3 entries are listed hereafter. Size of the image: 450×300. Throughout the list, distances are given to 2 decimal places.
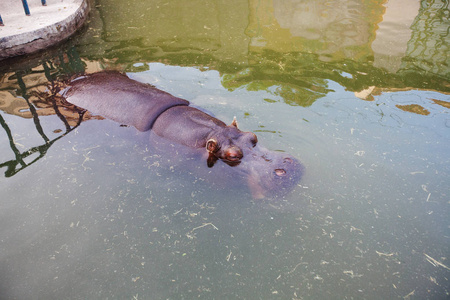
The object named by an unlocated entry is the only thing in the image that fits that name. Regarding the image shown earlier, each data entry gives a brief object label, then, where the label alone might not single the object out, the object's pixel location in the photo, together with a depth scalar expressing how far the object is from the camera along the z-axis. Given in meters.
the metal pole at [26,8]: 7.48
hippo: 3.88
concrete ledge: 6.69
